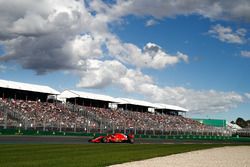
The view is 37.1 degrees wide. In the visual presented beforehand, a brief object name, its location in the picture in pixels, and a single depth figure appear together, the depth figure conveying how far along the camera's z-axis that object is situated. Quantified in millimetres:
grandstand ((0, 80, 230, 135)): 49469
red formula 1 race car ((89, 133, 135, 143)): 34294
